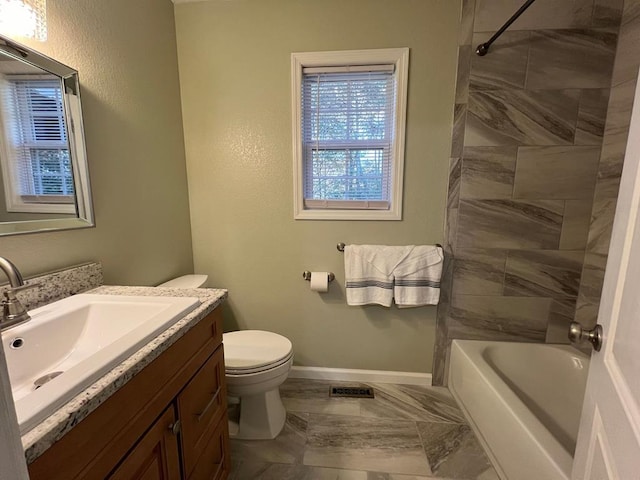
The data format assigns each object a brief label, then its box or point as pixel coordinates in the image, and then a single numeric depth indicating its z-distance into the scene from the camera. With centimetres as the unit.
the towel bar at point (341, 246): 182
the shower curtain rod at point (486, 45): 139
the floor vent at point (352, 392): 184
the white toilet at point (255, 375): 139
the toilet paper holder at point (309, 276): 186
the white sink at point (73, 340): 52
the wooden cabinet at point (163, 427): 54
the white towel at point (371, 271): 173
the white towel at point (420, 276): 171
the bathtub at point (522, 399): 109
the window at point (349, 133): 168
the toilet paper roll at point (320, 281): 181
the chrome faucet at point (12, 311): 73
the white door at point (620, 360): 53
